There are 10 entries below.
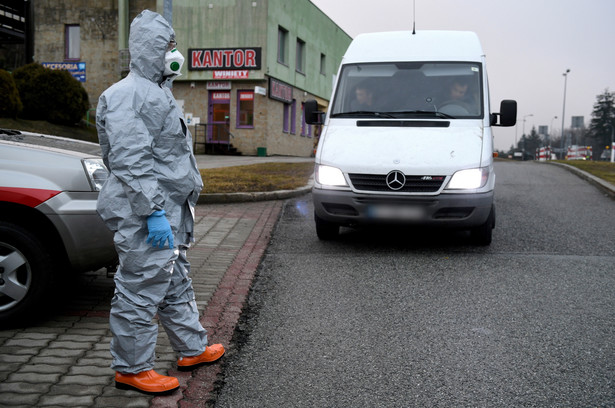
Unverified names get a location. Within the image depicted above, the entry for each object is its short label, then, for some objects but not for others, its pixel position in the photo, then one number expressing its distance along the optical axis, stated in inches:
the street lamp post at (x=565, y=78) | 2556.6
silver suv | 155.3
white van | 257.4
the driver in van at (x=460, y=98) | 297.3
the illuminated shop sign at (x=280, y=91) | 1208.8
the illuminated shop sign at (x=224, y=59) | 1170.8
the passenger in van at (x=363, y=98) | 305.6
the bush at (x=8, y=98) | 778.2
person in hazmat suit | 113.8
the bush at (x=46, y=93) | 880.3
